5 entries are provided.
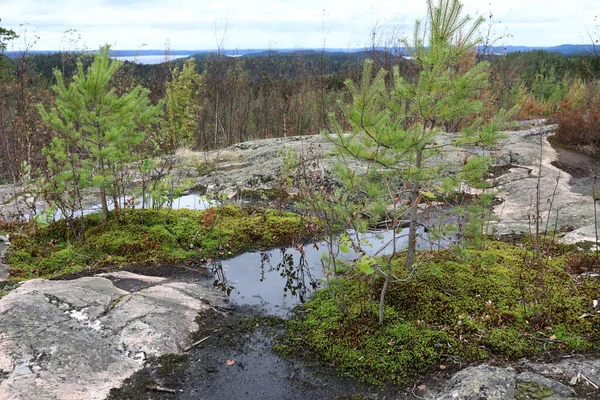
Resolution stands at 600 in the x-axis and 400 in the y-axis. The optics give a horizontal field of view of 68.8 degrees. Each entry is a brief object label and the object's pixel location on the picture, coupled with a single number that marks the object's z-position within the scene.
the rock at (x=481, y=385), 2.67
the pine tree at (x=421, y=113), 3.24
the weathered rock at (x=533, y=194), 5.51
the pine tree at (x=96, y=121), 4.83
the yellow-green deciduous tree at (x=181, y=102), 12.66
